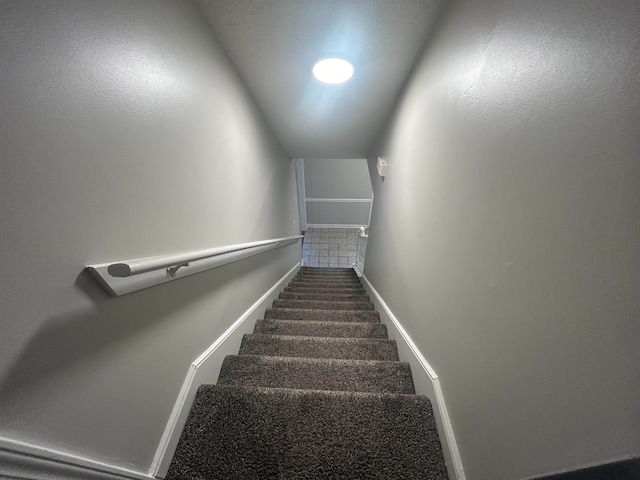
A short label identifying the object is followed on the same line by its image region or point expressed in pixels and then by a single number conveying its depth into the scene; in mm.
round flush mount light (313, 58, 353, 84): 1386
